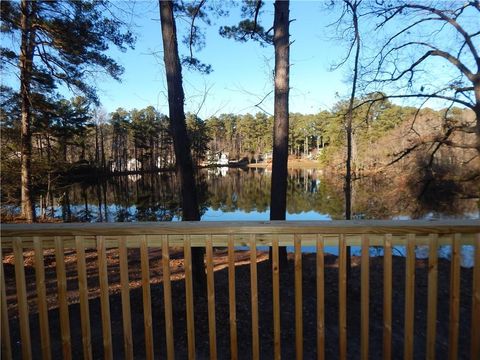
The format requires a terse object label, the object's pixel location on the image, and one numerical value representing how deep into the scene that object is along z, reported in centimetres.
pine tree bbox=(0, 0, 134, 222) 693
